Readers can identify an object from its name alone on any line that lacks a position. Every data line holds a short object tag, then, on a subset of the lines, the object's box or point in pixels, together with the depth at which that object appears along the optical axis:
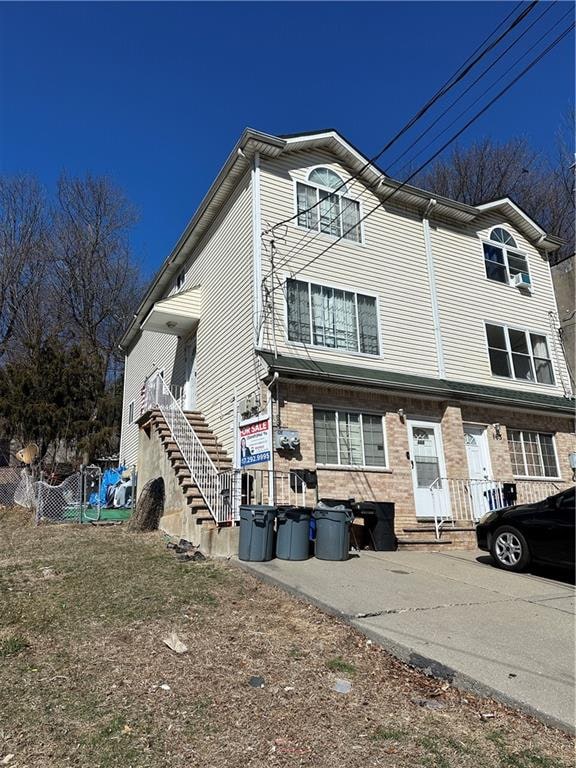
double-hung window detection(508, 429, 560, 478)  13.89
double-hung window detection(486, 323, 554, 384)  14.97
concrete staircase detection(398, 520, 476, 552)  10.75
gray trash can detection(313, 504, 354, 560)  8.15
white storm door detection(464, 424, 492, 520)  12.56
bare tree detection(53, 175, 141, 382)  29.47
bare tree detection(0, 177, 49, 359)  28.09
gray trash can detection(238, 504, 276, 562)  7.86
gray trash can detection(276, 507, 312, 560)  8.05
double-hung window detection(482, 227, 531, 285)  15.99
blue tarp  17.42
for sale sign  9.98
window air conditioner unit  15.97
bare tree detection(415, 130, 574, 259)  25.28
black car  7.42
